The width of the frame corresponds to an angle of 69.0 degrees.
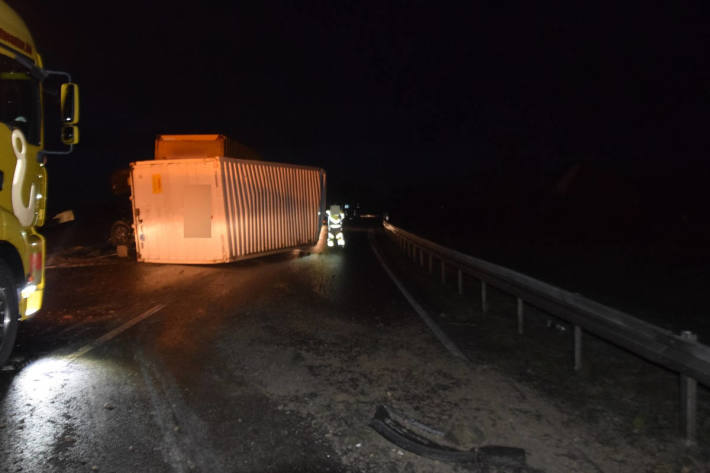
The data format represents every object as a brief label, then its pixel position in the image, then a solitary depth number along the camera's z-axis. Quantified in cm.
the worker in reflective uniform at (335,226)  2234
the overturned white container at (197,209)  1335
